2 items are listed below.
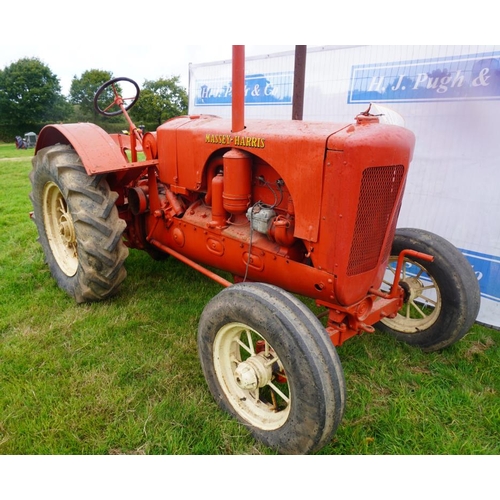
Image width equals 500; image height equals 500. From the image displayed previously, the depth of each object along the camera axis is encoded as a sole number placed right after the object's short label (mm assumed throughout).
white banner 3285
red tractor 1933
